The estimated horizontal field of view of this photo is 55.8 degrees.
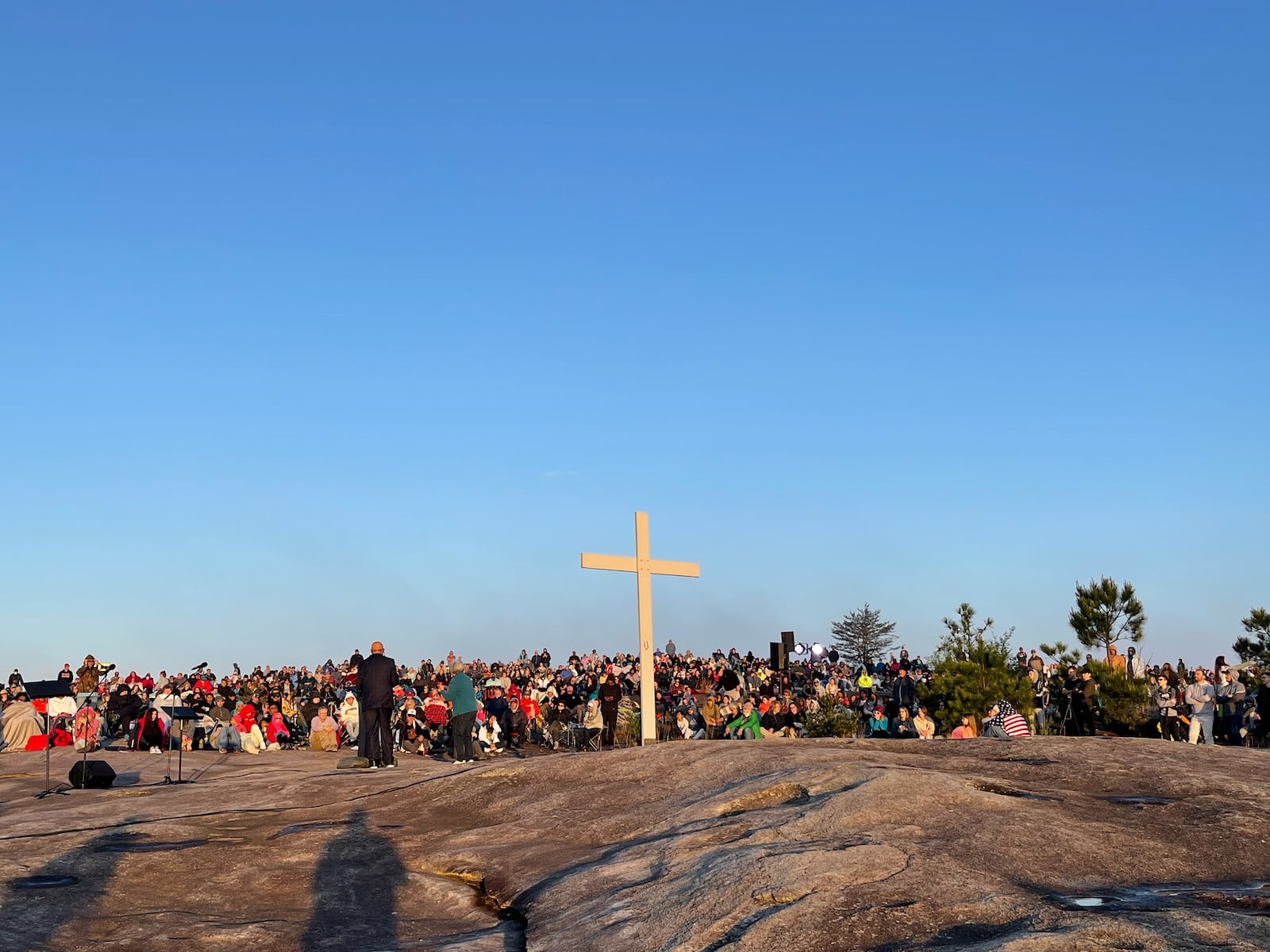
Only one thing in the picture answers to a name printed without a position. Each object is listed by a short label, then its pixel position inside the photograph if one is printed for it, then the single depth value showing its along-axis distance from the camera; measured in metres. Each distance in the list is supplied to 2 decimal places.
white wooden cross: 18.41
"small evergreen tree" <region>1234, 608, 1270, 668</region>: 33.75
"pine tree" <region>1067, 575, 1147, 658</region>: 39.56
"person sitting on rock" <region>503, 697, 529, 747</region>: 24.92
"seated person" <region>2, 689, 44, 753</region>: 23.22
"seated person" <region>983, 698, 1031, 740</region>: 18.58
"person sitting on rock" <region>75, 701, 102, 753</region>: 20.45
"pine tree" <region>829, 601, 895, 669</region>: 75.81
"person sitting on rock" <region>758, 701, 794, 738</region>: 25.06
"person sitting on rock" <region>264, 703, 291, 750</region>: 25.09
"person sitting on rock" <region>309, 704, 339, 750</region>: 23.34
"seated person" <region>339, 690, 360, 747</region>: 24.39
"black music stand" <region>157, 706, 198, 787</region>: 16.77
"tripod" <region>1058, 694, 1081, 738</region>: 25.55
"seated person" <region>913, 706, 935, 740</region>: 21.74
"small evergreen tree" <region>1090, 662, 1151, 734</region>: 24.89
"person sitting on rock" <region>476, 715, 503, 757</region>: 23.59
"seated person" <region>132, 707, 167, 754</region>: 23.03
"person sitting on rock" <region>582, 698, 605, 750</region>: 24.65
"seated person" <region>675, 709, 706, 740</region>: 25.08
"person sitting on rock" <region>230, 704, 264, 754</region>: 22.84
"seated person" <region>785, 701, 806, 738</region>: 25.11
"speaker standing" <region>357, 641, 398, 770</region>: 16.78
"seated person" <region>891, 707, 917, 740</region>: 24.33
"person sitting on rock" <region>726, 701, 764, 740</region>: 22.39
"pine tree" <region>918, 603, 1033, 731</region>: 24.22
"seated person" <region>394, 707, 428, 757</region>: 23.16
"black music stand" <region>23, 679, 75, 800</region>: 14.19
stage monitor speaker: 15.35
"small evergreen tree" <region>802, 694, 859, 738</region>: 23.67
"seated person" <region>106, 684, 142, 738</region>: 25.31
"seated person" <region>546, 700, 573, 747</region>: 25.03
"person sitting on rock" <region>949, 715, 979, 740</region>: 19.06
